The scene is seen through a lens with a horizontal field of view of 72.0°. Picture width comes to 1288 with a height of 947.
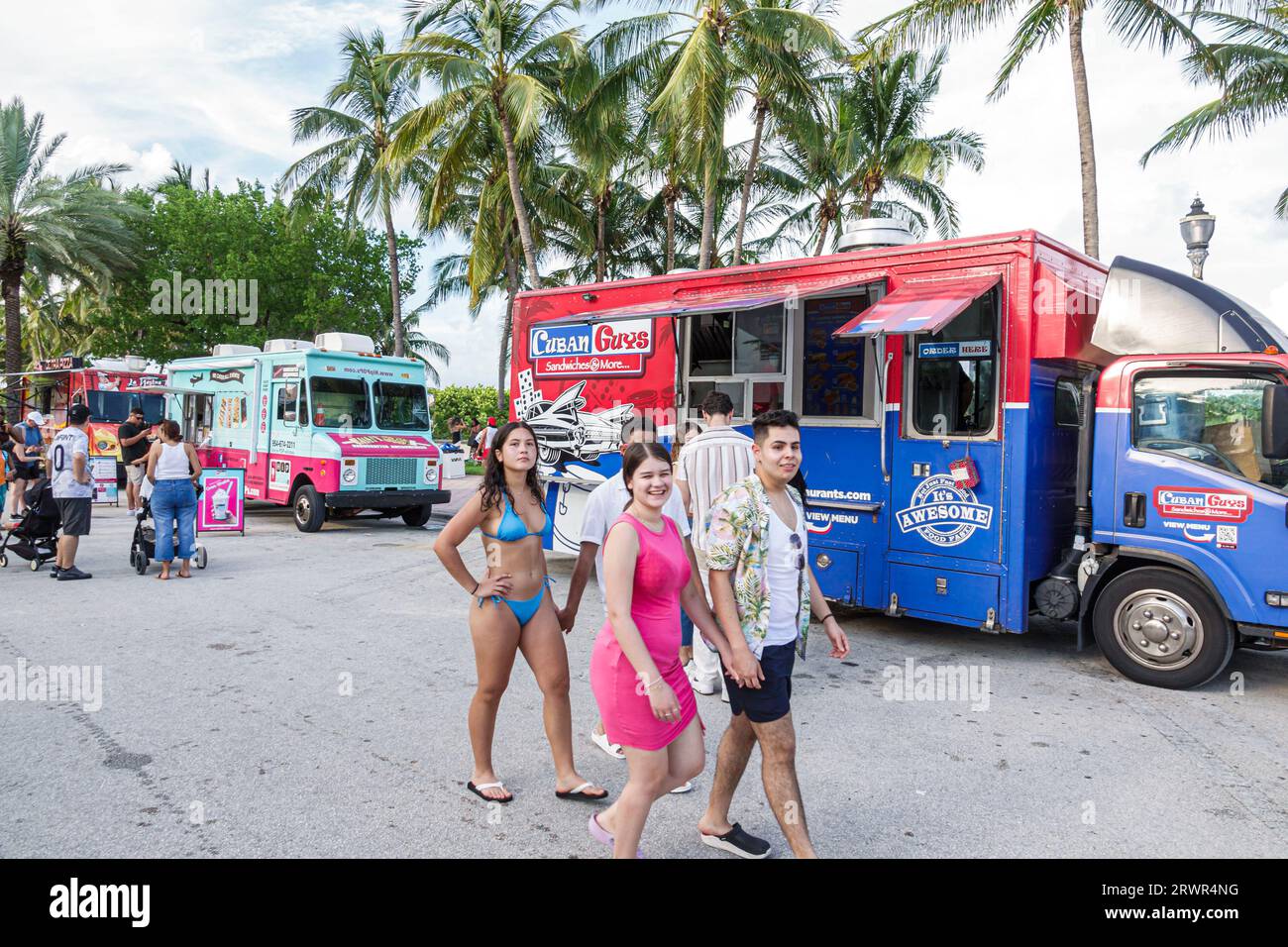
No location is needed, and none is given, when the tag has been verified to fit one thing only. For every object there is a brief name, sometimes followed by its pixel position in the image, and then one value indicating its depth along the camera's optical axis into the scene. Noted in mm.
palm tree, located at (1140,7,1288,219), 15938
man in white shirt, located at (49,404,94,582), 9094
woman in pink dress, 3000
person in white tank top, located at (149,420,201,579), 9328
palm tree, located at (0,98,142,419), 23188
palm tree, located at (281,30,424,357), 24328
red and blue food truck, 5773
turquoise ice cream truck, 13312
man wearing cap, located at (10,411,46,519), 11296
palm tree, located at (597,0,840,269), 15742
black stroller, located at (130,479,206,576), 9664
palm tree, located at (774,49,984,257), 22672
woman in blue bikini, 3881
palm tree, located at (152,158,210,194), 34938
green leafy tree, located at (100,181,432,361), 26922
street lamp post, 9914
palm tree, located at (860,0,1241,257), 13617
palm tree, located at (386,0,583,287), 17172
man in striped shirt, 5508
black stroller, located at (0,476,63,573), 9586
